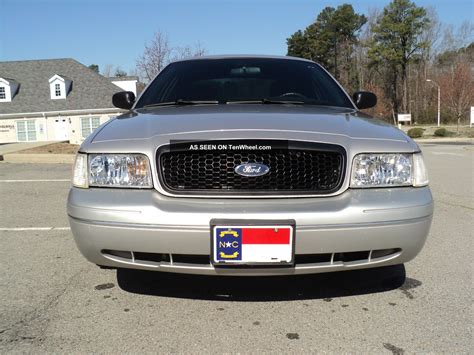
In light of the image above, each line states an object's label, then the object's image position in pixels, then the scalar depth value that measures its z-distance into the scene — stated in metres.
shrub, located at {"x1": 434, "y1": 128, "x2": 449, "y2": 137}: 32.25
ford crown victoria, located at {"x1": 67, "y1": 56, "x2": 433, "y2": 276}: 2.30
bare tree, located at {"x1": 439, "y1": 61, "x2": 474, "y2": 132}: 39.90
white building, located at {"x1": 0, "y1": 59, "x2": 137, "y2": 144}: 31.61
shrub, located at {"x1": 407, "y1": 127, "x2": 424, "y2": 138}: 31.69
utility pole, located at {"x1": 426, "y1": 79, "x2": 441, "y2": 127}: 50.33
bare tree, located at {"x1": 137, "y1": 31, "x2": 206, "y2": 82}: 22.84
